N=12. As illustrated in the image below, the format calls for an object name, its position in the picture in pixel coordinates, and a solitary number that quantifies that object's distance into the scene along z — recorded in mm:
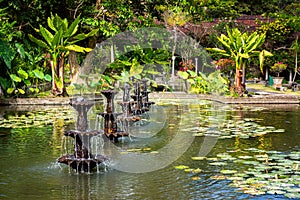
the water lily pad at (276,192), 5469
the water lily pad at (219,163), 6863
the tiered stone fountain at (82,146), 6359
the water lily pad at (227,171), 6359
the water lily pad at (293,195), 5285
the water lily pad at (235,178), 6005
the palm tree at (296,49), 22688
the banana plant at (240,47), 16797
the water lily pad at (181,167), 6703
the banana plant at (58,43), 15656
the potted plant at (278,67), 22297
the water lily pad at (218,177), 6079
